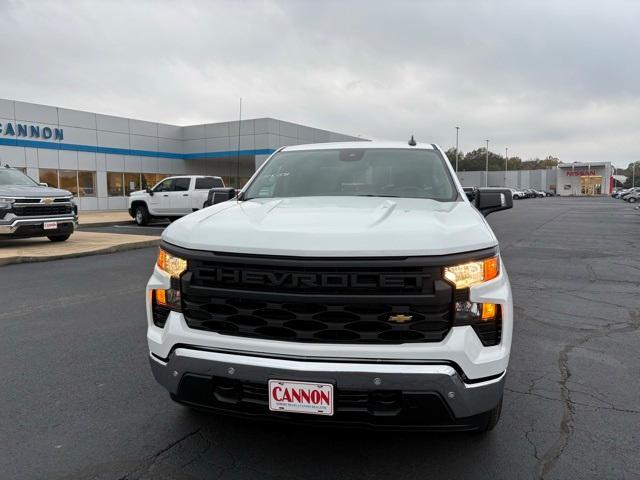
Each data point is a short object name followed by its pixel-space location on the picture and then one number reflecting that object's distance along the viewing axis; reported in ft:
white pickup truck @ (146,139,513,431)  7.39
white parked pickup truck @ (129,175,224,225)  62.34
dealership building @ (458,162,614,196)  314.96
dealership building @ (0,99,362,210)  81.76
